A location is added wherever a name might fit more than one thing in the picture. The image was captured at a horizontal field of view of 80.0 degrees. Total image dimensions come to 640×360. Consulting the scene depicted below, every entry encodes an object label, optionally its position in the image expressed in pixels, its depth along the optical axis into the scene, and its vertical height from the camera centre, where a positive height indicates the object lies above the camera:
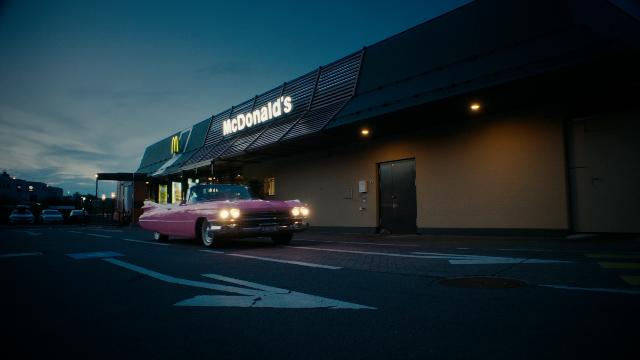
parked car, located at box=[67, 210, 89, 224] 37.00 -0.90
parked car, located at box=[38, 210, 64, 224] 34.81 -0.82
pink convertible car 8.77 -0.26
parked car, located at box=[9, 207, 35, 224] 33.91 -0.76
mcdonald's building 9.04 +2.55
